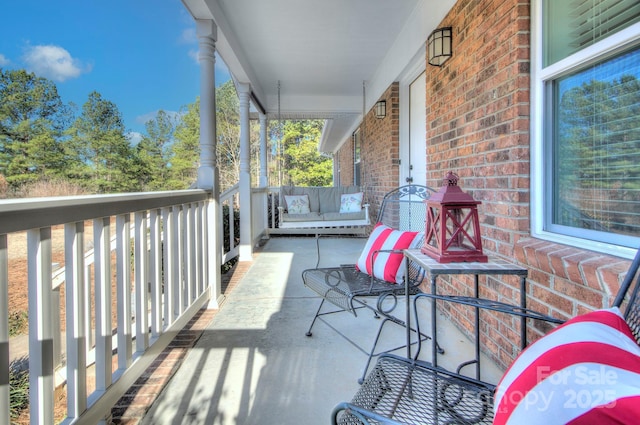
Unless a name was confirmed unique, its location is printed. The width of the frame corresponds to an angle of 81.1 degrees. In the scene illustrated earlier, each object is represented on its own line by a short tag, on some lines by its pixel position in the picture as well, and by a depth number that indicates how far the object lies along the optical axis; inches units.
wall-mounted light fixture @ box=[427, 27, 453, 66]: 100.3
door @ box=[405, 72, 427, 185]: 146.7
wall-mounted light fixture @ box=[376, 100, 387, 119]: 186.8
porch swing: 204.1
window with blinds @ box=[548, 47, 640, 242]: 49.0
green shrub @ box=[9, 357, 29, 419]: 82.3
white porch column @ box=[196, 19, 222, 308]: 114.2
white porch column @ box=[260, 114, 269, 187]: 250.5
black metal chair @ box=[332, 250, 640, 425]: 36.4
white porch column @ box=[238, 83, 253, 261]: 181.0
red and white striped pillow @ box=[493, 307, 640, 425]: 20.4
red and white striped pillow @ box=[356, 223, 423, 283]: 80.4
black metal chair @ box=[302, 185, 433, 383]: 74.2
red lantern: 59.9
